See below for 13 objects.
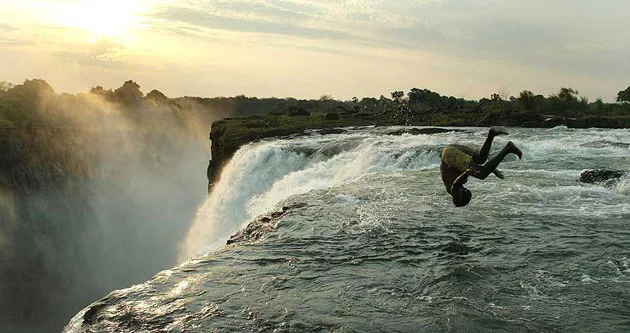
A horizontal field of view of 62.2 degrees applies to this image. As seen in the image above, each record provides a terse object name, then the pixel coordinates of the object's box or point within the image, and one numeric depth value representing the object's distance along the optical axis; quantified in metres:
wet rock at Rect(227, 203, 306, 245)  11.48
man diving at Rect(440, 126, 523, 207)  7.00
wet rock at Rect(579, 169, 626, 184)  15.89
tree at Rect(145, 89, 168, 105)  112.35
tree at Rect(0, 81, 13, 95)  73.75
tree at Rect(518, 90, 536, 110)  57.25
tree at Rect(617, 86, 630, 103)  61.19
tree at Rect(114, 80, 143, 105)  108.00
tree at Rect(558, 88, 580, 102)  63.66
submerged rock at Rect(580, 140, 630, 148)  24.33
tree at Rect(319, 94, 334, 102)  143.90
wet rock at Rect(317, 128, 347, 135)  39.17
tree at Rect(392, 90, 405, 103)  80.34
